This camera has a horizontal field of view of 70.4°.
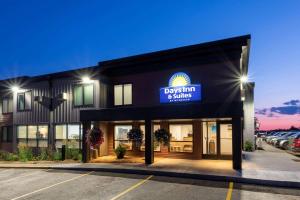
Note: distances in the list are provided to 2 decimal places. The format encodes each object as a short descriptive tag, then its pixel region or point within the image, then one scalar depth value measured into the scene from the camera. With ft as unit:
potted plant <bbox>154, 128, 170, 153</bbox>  47.09
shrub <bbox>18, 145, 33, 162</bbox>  55.54
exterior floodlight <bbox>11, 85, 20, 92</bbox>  68.11
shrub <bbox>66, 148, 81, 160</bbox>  52.06
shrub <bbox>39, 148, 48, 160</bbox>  55.48
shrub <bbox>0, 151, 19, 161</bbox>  57.53
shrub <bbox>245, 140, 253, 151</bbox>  66.01
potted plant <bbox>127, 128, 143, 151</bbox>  49.01
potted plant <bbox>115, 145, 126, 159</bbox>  49.81
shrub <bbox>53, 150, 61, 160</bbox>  53.05
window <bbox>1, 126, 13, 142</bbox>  70.65
